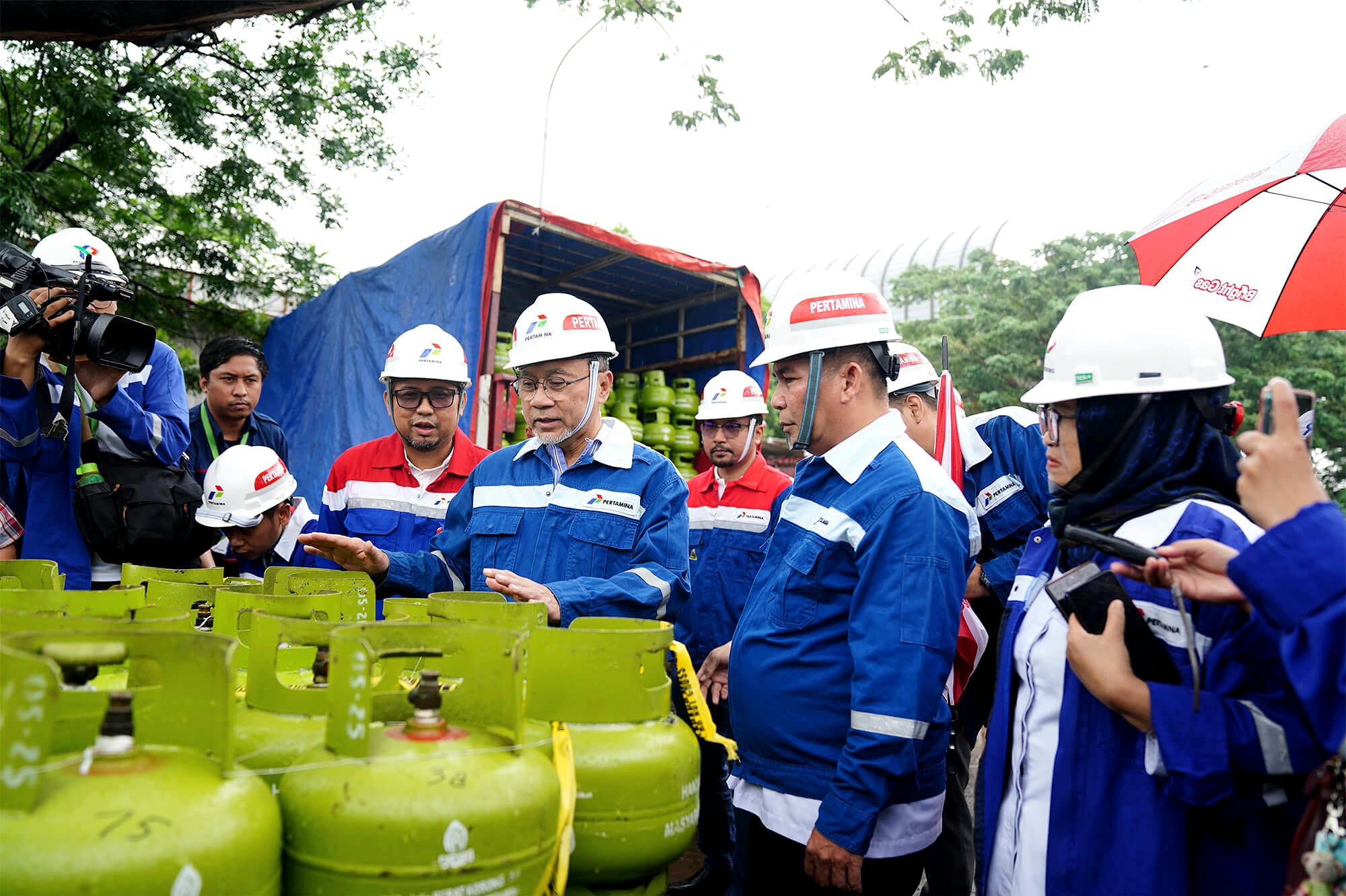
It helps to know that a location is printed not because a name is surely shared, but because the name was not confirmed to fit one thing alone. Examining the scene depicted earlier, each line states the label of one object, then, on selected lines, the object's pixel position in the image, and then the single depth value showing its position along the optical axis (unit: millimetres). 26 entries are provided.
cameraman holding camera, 2846
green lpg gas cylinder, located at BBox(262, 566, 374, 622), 2057
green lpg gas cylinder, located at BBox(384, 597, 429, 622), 1896
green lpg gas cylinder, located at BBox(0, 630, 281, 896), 908
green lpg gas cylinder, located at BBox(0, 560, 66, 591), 2287
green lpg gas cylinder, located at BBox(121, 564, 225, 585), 2381
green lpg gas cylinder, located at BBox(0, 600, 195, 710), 1093
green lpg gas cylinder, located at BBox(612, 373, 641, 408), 8555
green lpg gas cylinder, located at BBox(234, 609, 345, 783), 1312
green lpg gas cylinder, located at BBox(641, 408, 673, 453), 8164
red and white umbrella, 3750
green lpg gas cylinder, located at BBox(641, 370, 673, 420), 8391
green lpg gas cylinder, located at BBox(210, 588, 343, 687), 1756
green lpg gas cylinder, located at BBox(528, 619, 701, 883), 1377
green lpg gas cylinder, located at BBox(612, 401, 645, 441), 8096
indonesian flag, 2938
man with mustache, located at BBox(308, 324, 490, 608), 3760
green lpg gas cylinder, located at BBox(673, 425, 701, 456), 8359
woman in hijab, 1493
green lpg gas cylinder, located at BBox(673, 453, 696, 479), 8492
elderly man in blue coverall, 2840
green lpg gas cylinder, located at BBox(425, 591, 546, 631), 1792
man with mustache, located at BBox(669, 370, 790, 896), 4902
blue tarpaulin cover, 6223
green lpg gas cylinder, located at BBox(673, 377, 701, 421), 8453
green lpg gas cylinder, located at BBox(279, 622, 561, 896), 1086
